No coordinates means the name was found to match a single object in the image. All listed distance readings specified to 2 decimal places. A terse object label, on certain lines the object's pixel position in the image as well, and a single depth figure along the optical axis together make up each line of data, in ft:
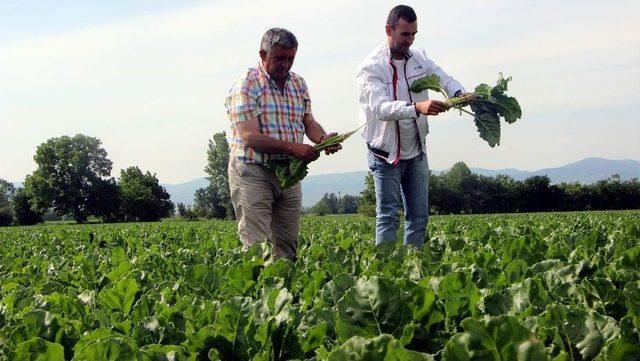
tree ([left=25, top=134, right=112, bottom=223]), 271.90
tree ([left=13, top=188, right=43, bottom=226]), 295.07
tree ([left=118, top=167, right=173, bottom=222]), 294.25
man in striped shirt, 16.75
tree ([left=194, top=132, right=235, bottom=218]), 325.21
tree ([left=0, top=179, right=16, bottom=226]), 292.61
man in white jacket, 17.99
